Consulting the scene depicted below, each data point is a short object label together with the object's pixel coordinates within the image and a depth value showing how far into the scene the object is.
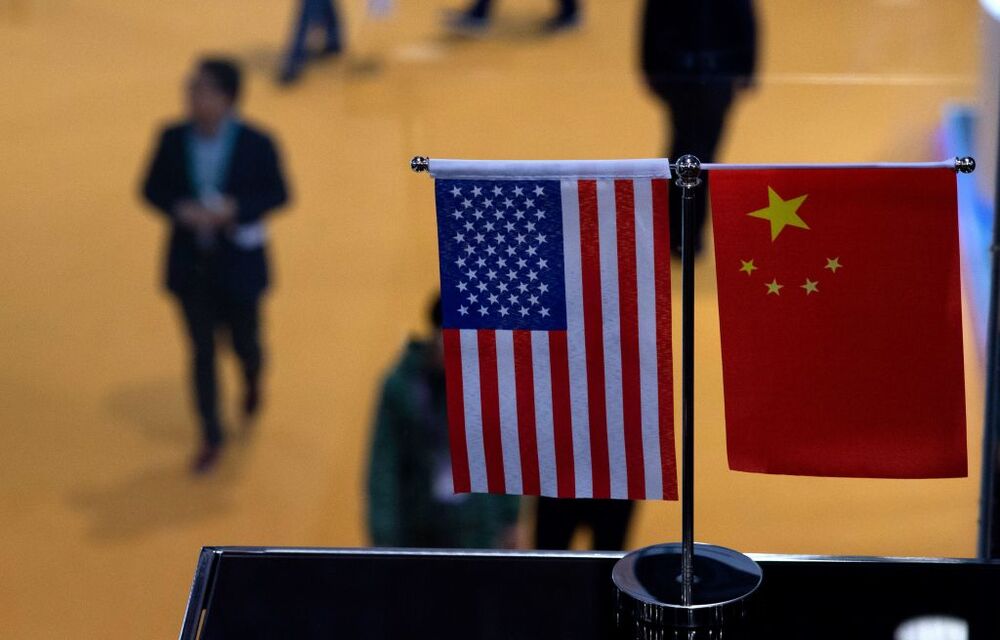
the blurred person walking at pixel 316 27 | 17.05
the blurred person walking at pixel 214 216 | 10.80
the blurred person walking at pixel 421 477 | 8.40
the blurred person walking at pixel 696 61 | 12.93
